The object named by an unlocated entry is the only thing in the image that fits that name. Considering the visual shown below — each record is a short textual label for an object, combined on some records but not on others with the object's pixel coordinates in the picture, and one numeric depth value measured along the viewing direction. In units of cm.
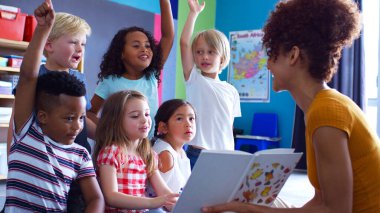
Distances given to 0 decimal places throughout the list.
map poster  535
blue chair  506
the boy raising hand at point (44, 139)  119
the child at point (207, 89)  227
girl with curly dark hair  194
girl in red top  142
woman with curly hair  95
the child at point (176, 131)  183
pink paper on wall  493
